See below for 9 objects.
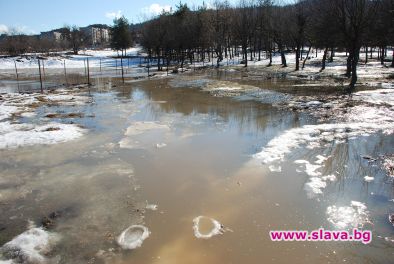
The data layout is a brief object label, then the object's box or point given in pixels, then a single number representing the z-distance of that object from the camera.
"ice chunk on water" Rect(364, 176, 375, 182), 9.35
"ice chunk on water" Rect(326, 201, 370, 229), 7.29
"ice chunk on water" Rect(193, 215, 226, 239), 7.14
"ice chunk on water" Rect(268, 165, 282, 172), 10.28
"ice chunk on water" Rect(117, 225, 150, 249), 6.92
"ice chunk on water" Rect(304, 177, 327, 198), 8.73
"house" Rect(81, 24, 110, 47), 164.38
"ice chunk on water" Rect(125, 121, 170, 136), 15.31
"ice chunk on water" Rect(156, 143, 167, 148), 13.16
